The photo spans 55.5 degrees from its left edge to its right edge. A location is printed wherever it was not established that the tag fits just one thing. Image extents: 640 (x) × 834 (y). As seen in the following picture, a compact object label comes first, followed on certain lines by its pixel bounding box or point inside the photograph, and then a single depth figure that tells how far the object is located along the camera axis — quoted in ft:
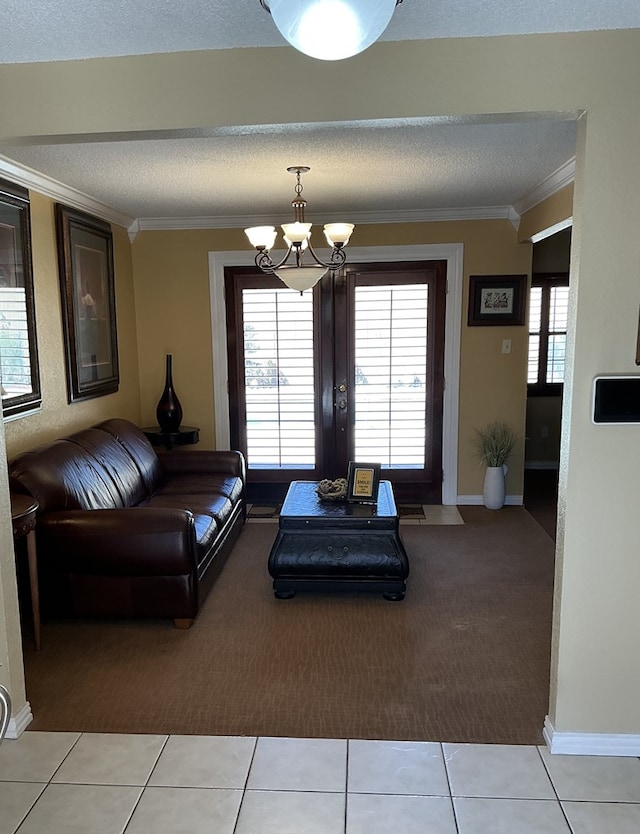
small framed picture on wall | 16.14
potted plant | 16.35
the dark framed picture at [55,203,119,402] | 12.97
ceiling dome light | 4.06
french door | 16.52
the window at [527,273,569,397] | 20.17
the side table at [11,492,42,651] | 8.68
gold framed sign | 11.89
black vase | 16.33
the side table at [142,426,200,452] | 16.08
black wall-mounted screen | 6.66
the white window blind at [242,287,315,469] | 16.79
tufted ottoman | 11.14
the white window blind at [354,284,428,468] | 16.49
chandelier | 11.40
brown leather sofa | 9.95
